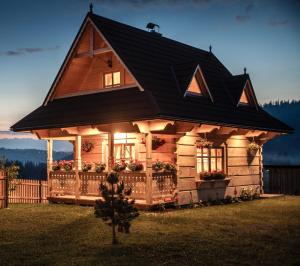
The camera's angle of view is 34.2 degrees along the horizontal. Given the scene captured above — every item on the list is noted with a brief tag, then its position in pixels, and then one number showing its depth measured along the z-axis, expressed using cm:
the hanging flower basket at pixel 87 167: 2048
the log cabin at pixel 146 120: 1848
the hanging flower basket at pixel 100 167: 1975
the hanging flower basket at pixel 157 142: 2062
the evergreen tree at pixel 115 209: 1090
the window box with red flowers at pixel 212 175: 2080
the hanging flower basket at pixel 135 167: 1839
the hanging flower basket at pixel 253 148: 2419
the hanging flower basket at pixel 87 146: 2344
